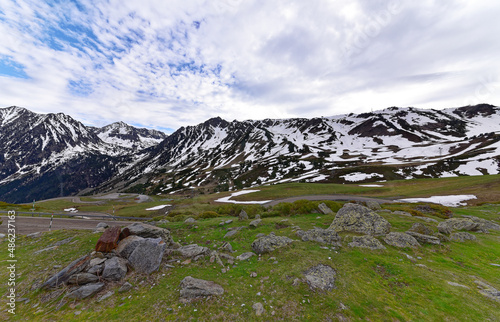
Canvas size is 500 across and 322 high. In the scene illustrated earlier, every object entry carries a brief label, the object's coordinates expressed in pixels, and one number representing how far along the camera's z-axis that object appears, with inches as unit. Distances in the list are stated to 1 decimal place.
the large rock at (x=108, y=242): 443.2
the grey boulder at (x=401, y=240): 511.8
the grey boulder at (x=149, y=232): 522.3
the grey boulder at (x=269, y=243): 493.0
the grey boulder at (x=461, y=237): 574.6
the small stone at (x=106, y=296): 329.1
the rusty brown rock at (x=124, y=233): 490.1
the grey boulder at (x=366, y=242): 497.3
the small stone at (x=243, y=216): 858.4
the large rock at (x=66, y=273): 359.6
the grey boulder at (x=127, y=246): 434.3
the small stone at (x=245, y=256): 470.0
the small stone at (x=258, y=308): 289.7
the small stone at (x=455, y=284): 347.3
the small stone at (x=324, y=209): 868.0
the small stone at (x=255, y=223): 702.0
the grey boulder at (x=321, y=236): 538.0
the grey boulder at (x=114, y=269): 376.9
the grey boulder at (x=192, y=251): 482.0
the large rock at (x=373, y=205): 1003.9
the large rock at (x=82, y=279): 360.2
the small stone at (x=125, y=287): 348.2
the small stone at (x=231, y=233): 626.4
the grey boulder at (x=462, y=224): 679.7
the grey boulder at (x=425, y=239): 522.0
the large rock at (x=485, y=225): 683.9
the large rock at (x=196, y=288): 328.2
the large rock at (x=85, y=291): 333.1
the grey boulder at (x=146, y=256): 412.5
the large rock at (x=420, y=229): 574.0
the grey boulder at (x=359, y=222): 588.1
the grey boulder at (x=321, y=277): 343.3
